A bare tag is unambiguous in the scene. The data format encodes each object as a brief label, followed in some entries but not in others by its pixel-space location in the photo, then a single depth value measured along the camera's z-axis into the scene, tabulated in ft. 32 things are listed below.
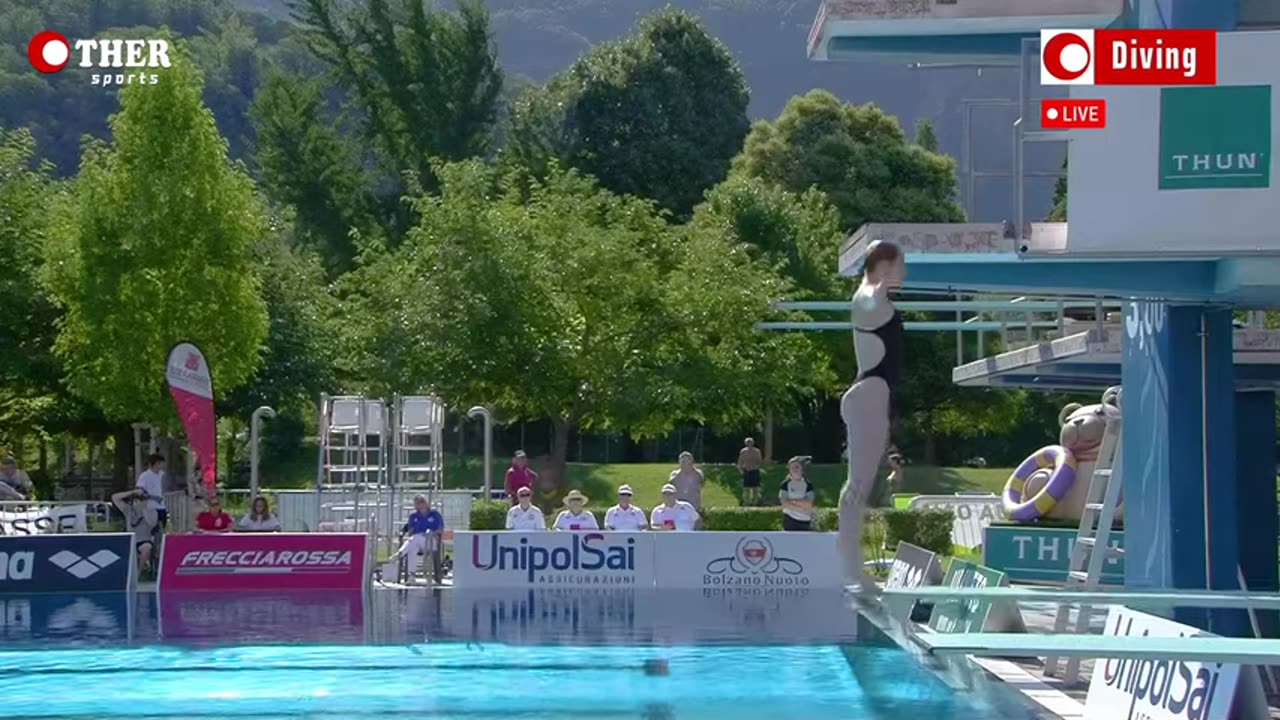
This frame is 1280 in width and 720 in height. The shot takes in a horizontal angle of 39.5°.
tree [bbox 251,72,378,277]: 207.21
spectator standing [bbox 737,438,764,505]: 117.47
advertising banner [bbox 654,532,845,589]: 83.71
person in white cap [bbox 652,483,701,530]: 86.48
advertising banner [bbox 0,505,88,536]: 89.71
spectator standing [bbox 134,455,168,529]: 89.20
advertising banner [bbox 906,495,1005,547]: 100.53
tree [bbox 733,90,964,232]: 197.06
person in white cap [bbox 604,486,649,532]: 85.25
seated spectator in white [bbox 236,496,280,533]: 87.04
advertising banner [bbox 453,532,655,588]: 83.97
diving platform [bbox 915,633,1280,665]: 27.04
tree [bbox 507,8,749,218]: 213.25
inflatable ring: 84.74
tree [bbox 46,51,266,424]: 115.44
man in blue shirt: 85.20
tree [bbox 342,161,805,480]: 129.49
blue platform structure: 43.06
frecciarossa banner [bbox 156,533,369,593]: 84.07
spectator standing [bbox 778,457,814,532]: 77.77
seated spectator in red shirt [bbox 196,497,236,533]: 86.22
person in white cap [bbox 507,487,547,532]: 85.35
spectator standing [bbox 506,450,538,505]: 94.79
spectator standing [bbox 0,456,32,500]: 96.37
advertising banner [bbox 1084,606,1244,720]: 34.17
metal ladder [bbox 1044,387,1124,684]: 52.08
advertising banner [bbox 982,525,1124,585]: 71.05
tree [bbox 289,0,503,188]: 216.33
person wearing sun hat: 85.24
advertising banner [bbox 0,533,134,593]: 83.46
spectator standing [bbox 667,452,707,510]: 92.07
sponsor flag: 84.79
